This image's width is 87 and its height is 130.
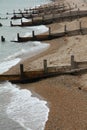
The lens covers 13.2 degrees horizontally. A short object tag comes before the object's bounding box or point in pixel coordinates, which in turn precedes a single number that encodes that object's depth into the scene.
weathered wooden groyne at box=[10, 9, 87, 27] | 59.94
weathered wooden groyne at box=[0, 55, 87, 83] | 25.01
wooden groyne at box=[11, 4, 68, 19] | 76.69
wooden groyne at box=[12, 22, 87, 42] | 42.91
